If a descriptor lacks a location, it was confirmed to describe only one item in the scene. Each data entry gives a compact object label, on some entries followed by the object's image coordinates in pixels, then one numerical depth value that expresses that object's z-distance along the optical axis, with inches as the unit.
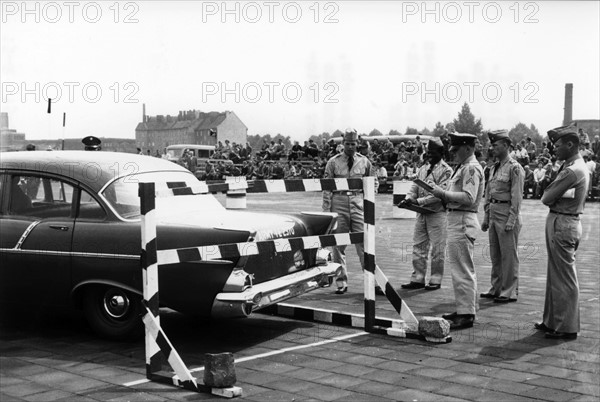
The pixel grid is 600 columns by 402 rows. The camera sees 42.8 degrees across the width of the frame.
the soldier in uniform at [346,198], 362.9
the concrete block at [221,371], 199.0
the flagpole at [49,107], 563.0
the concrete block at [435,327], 257.3
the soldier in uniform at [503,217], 339.3
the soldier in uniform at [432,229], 369.4
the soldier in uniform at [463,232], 282.0
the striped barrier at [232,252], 215.6
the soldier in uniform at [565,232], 264.7
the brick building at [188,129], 3545.8
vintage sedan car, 238.5
